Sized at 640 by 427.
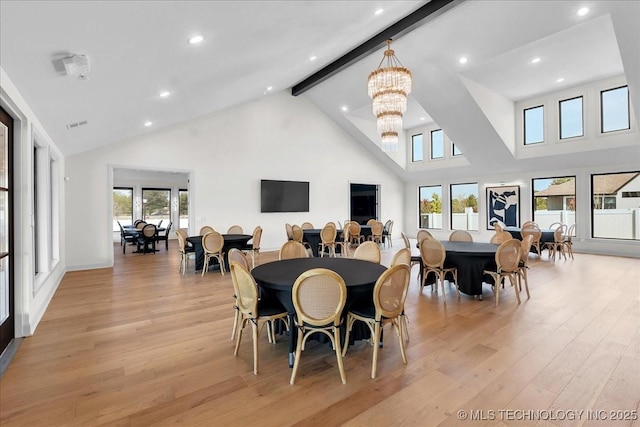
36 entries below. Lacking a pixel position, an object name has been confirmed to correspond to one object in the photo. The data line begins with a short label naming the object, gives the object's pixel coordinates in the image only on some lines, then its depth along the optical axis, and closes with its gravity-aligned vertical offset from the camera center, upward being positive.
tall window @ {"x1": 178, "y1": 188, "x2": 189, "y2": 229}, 13.89 +0.30
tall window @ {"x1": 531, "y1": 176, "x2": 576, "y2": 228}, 9.34 +0.31
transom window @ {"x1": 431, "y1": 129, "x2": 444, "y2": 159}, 11.95 +2.68
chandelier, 5.30 +2.11
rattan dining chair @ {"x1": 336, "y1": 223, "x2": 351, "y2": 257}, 8.58 -0.83
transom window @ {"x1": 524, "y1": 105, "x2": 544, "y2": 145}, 9.32 +2.64
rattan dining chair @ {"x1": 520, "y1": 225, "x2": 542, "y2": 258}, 7.62 -0.57
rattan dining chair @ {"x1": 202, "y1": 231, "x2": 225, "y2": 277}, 6.21 -0.67
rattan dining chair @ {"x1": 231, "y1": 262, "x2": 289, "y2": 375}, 2.56 -0.85
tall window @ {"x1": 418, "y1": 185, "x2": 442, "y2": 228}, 12.80 +0.24
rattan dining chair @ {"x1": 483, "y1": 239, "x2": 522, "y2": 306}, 4.34 -0.73
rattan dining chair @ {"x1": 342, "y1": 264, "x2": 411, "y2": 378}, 2.47 -0.79
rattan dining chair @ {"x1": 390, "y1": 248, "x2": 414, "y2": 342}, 3.32 -0.51
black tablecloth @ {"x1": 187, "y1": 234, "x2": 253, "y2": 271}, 6.55 -0.68
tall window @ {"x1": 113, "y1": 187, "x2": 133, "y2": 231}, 12.60 +0.39
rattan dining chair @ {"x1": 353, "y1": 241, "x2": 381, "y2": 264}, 3.95 -0.54
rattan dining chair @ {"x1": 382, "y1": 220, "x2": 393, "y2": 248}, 10.65 -0.70
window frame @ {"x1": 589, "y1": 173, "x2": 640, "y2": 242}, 8.66 +0.30
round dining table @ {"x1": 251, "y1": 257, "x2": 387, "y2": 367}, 2.66 -0.62
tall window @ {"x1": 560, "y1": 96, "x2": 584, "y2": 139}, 8.62 +2.63
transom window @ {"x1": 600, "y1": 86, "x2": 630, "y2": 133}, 7.88 +2.65
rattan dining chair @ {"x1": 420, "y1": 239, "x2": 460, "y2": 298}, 4.66 -0.75
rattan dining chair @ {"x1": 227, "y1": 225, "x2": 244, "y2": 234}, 8.22 -0.43
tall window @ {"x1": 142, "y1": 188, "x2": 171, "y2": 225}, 13.20 +0.43
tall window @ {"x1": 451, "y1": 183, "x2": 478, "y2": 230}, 11.70 +0.19
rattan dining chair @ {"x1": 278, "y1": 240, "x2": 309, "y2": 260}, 4.30 -0.54
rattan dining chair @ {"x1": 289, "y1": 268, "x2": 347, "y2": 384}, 2.35 -0.71
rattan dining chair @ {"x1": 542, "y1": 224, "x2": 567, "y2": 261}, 7.79 -0.90
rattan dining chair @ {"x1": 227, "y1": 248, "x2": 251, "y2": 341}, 3.09 -0.51
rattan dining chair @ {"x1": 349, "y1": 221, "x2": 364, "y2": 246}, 9.38 -0.64
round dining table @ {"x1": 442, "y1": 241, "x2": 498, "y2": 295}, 4.57 -0.82
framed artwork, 10.41 +0.19
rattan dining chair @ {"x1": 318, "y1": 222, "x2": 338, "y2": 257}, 7.94 -0.63
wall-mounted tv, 9.64 +0.57
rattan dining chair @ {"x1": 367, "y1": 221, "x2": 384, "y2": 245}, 9.81 -0.57
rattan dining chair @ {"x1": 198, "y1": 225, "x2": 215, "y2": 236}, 7.72 -0.40
